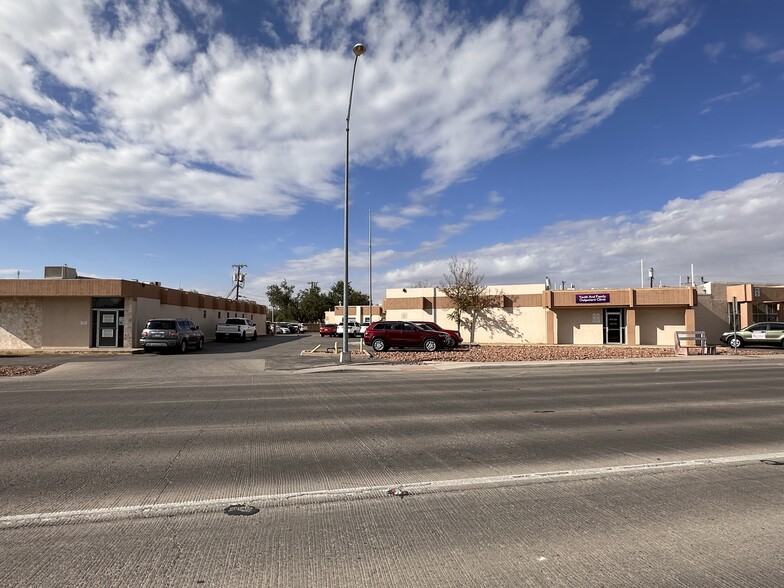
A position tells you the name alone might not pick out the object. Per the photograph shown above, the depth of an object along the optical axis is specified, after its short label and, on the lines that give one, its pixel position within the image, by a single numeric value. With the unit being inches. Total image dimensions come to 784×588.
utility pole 2755.9
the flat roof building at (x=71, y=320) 1138.7
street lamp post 855.1
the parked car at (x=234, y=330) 1569.9
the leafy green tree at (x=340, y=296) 3865.7
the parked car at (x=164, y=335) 1055.0
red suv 1102.4
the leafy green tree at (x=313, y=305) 3779.5
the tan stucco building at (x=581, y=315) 1397.6
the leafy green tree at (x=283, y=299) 3870.6
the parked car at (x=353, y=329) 1969.6
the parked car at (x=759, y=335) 1187.9
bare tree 1512.1
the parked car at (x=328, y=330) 2111.2
